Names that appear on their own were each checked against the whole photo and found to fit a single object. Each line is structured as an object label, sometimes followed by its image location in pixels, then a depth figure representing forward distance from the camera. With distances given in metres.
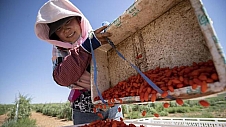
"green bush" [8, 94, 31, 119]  10.43
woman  0.99
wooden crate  0.47
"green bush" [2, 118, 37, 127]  7.68
